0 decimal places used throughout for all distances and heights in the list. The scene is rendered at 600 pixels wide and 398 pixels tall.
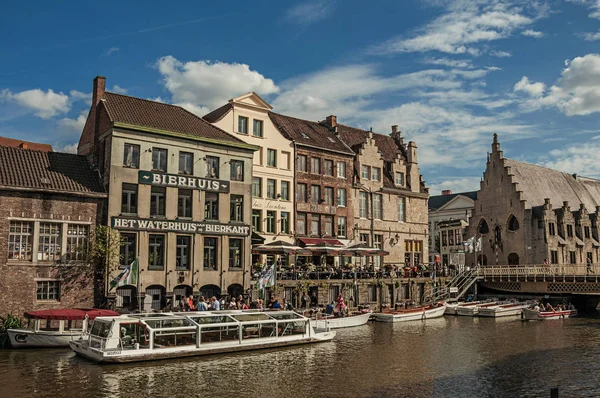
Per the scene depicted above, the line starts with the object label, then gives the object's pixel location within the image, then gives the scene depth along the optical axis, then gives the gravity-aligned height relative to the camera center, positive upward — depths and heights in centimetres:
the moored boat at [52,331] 2728 -286
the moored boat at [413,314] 4091 -329
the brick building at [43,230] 3122 +229
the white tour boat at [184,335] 2464 -296
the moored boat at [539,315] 4456 -361
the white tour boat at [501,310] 4628 -339
